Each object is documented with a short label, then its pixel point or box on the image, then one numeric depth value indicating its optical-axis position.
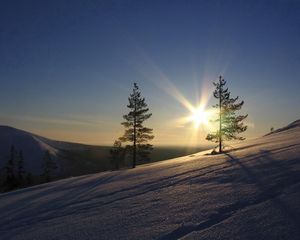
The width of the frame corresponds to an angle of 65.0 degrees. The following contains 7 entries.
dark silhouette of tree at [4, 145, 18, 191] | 45.76
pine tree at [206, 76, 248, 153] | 25.48
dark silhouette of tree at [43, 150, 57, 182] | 52.66
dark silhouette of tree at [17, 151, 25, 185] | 48.03
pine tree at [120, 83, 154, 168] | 29.98
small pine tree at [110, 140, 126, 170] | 66.83
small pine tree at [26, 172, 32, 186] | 50.33
